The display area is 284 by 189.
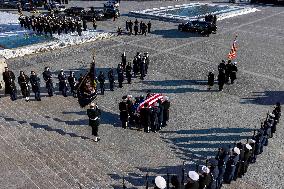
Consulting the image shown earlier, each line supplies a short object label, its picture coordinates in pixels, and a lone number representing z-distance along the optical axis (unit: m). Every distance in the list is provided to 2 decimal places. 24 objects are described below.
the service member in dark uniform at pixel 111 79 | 17.19
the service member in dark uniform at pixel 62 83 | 16.55
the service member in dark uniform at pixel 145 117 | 13.45
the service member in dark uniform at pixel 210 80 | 17.50
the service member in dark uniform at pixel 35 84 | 16.12
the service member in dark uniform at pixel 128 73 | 18.11
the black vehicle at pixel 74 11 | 35.66
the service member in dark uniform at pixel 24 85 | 16.08
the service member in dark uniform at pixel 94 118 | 12.73
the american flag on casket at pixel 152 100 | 13.80
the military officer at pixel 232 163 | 10.41
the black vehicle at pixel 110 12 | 35.31
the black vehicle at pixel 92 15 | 34.14
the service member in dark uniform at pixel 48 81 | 16.50
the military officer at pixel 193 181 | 9.05
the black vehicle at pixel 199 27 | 29.09
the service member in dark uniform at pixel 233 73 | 18.14
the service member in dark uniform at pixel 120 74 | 17.58
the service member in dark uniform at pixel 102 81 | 16.81
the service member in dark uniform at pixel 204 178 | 9.27
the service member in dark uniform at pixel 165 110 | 13.86
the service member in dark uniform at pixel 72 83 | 16.86
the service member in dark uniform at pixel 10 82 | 16.11
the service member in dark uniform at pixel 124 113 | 13.43
